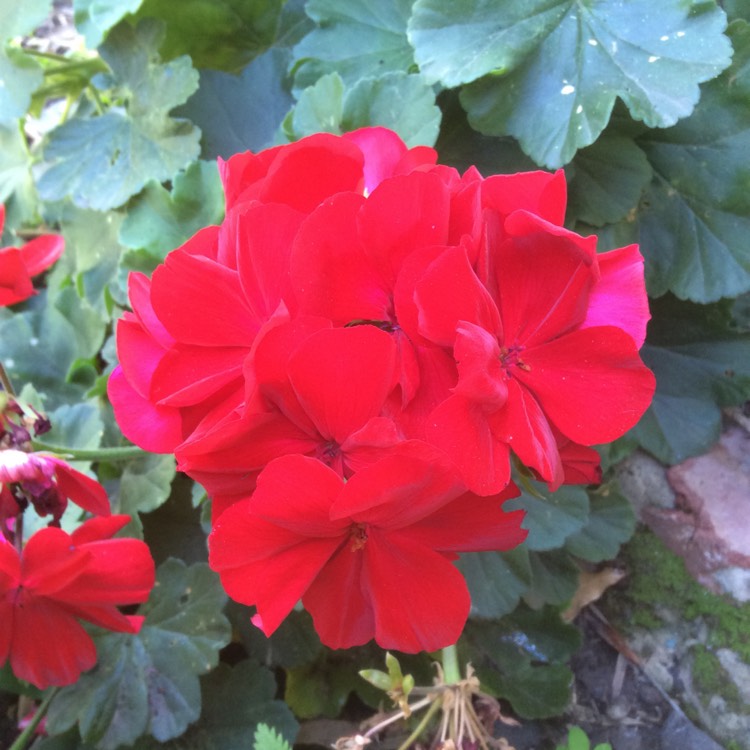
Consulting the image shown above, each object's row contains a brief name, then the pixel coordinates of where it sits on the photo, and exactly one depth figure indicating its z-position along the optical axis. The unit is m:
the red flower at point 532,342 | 0.20
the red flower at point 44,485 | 0.24
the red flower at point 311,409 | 0.20
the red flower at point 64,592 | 0.26
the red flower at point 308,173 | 0.22
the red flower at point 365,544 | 0.20
